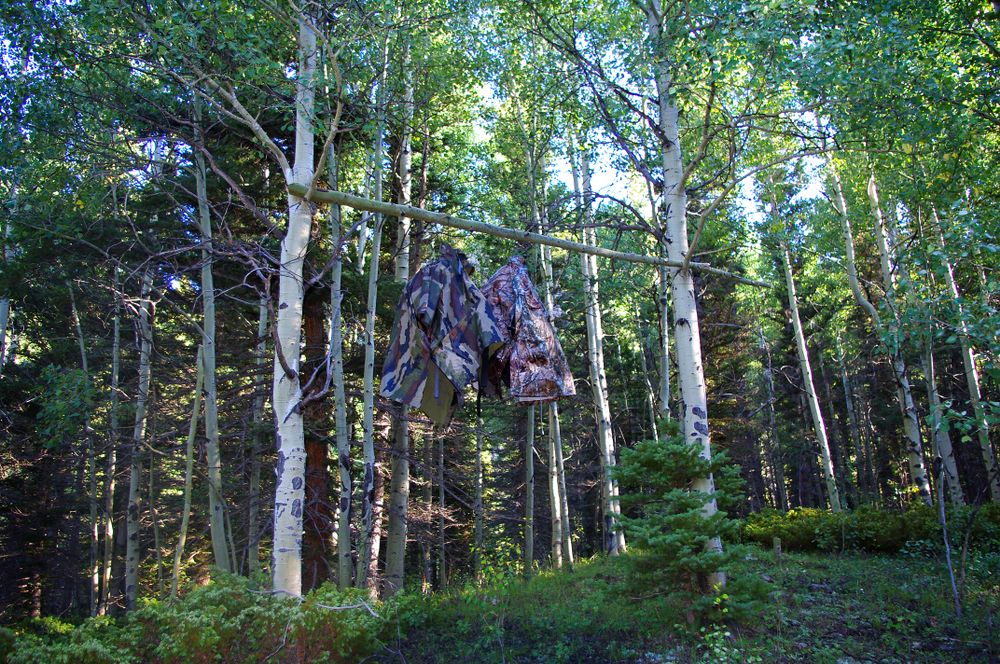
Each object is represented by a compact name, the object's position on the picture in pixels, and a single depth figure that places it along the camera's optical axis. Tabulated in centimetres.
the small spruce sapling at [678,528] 511
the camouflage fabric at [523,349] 395
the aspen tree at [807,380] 1312
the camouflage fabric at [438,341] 376
